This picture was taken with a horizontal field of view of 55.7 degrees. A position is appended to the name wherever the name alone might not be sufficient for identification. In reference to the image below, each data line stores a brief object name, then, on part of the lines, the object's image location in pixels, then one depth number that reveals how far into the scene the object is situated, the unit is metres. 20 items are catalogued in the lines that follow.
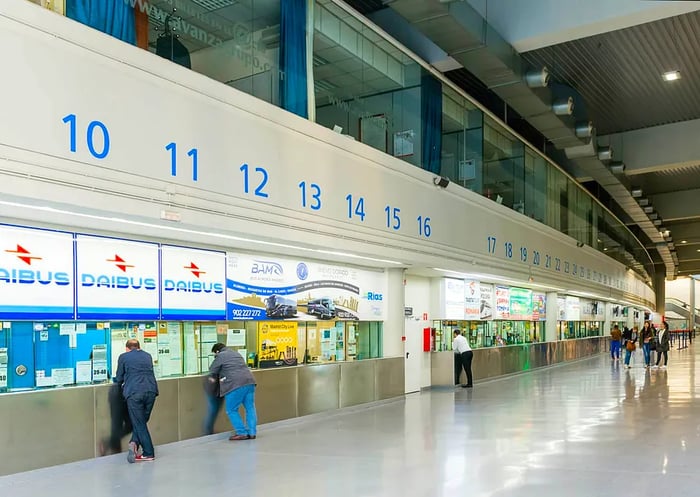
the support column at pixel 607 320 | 32.88
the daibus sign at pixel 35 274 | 6.87
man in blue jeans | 8.59
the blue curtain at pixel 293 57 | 9.71
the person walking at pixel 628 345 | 21.48
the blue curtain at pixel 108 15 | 6.75
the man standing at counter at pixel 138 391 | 7.41
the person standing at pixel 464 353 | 15.61
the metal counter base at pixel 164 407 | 6.76
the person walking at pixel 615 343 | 24.72
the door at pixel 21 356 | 7.00
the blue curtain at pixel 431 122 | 13.42
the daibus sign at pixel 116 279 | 7.64
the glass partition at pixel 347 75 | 7.86
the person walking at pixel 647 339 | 21.74
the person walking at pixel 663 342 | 21.52
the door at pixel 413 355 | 14.77
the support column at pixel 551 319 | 23.25
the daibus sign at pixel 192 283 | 8.62
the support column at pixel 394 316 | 12.93
